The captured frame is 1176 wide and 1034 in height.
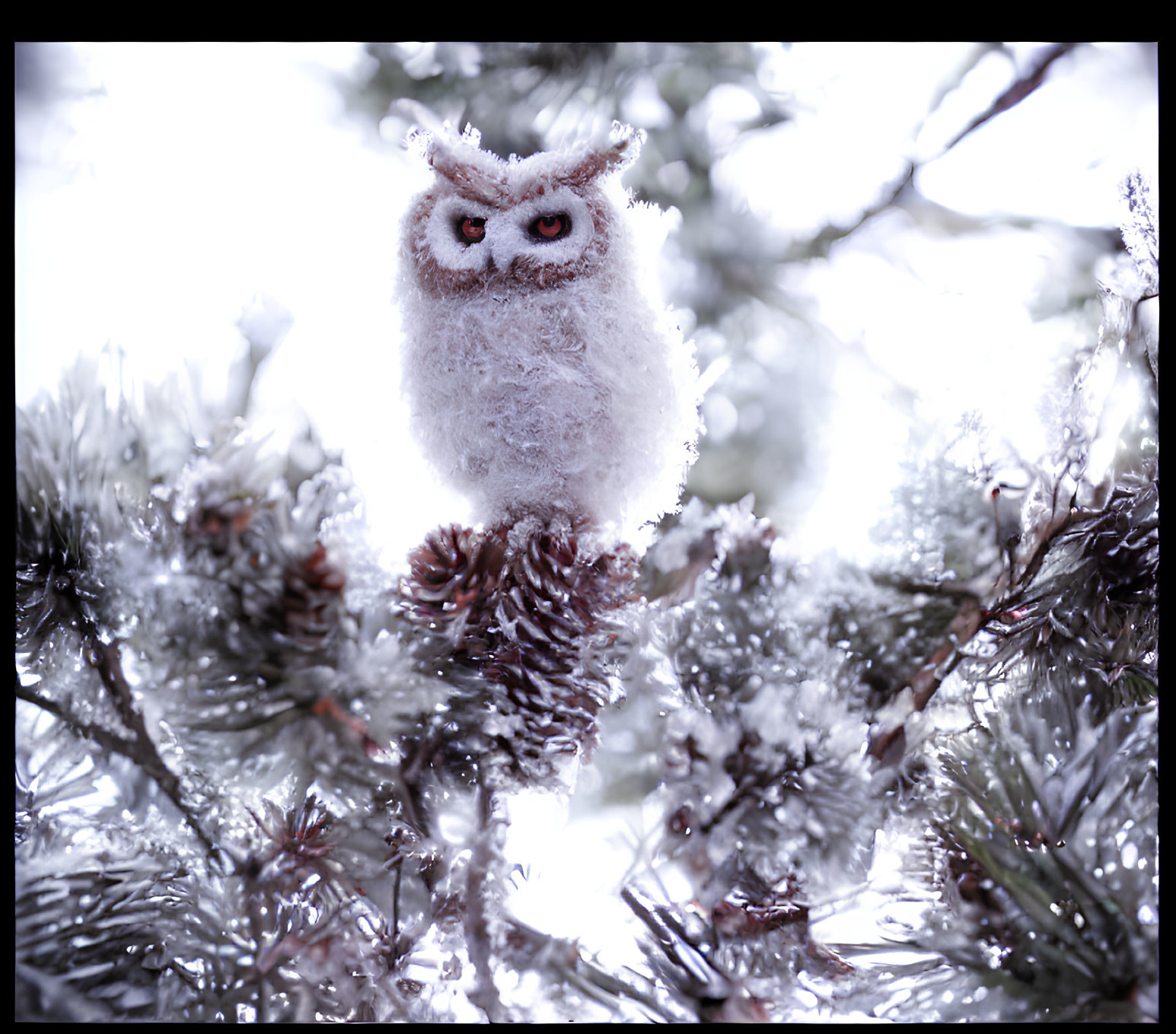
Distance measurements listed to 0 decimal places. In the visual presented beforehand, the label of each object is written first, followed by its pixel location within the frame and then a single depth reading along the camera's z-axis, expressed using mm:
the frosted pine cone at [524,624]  927
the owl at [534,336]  920
